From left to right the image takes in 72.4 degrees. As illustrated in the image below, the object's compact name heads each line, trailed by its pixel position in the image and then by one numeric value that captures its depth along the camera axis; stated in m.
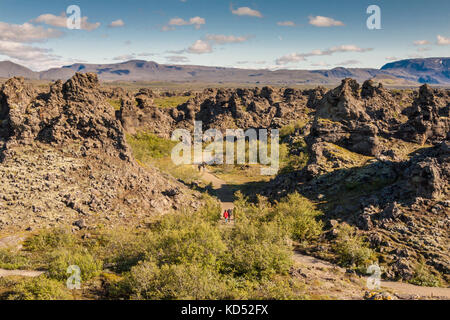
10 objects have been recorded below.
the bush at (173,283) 19.61
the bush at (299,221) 36.22
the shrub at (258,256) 25.08
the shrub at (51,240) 30.59
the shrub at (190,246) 24.53
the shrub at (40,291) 19.28
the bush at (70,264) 23.70
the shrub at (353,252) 30.47
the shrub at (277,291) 19.61
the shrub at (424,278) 27.05
